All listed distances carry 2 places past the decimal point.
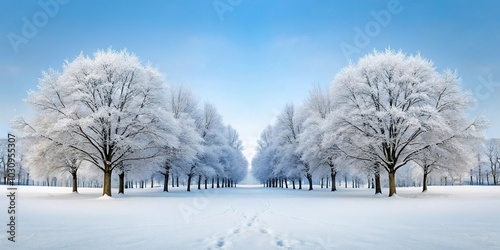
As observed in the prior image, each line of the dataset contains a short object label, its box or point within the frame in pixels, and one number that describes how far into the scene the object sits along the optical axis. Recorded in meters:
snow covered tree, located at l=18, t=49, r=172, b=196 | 25.55
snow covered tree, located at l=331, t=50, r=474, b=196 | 25.52
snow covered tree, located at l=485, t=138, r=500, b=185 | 74.81
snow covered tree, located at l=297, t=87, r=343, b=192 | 30.58
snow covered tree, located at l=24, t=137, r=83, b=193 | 27.09
